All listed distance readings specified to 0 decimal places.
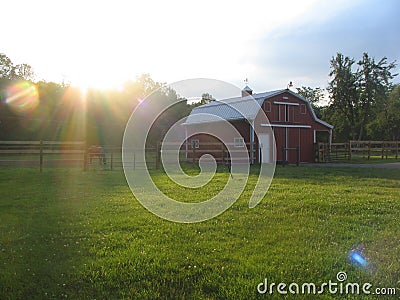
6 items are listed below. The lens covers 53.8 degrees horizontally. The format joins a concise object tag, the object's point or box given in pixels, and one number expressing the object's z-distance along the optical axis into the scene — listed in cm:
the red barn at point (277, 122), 2453
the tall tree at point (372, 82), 4906
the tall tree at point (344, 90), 5072
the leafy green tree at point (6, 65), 5105
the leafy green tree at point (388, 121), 5422
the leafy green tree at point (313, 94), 6881
